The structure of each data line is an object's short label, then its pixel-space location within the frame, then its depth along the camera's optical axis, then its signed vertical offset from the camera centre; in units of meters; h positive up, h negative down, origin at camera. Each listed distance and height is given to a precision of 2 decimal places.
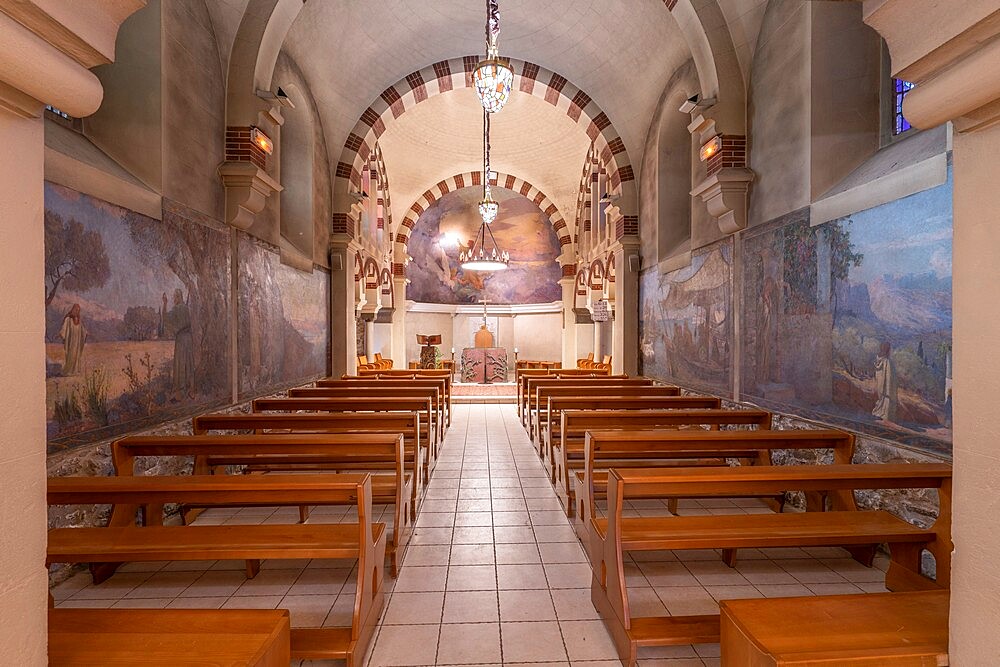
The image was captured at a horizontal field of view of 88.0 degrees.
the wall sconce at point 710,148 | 6.09 +2.26
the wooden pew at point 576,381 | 7.57 -0.69
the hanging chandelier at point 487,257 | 12.60 +2.24
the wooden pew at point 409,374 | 9.75 -0.75
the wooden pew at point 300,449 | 3.51 -0.78
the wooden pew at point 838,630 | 1.54 -0.95
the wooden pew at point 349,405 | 5.62 -0.75
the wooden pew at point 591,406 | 5.31 -0.78
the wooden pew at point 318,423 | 4.47 -0.76
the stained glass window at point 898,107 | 4.55 +2.05
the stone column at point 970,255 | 1.33 +0.21
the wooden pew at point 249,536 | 2.50 -1.04
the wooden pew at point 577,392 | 6.51 -0.73
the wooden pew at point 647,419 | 4.59 -0.76
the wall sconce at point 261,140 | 5.97 +2.35
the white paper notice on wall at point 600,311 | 13.48 +0.64
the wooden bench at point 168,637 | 1.54 -0.96
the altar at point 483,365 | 16.92 -0.95
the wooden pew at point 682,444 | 3.62 -0.80
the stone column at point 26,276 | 1.25 +0.16
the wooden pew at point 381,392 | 6.65 -0.74
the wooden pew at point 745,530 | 2.56 -1.05
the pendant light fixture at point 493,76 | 5.58 +2.83
